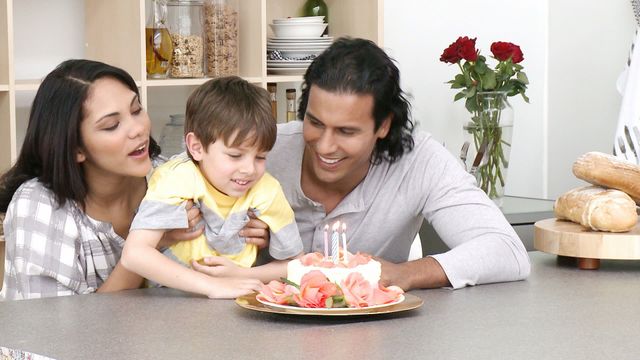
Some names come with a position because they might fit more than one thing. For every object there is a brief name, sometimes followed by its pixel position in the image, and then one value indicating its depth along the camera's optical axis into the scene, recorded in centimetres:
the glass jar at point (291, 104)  507
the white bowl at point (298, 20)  513
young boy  291
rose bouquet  531
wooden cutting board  318
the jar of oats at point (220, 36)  489
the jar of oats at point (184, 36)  477
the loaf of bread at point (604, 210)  319
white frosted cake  260
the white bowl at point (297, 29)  514
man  330
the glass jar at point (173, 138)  485
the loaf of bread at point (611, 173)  338
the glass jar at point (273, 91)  496
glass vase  532
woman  323
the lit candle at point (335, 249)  262
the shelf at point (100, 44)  427
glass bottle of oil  469
